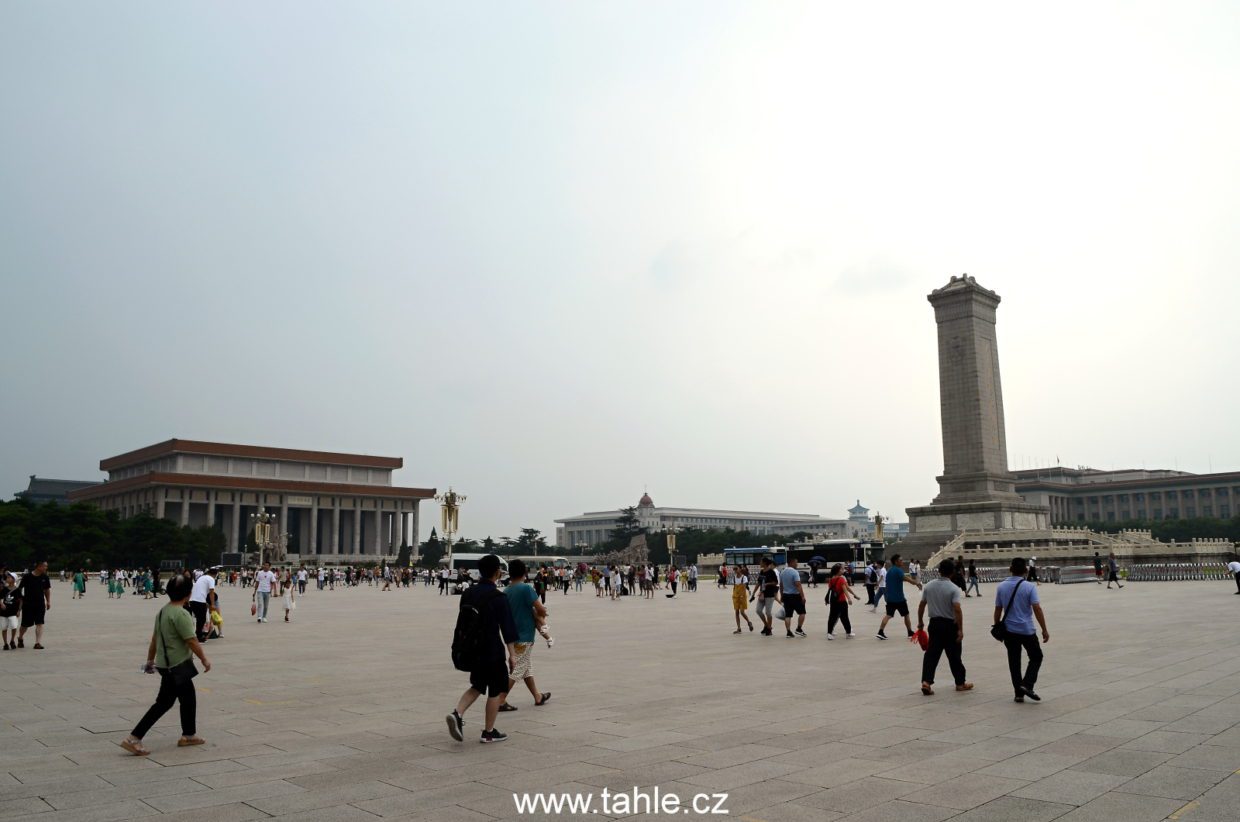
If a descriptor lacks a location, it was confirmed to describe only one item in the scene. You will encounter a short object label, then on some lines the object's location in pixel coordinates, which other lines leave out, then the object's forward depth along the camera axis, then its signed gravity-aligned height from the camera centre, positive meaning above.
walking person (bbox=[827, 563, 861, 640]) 17.48 -1.47
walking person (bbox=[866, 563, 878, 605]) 28.56 -1.95
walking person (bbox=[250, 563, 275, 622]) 24.23 -1.33
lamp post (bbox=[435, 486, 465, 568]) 59.59 +1.52
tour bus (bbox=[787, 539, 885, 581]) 56.59 -1.76
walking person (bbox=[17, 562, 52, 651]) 17.09 -1.06
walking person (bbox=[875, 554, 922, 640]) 16.53 -1.32
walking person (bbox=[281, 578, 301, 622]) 25.03 -1.64
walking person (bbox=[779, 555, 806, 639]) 18.41 -1.40
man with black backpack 8.03 -1.05
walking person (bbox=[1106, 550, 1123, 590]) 35.84 -2.09
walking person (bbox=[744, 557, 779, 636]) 18.86 -1.40
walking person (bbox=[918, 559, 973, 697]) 10.45 -1.29
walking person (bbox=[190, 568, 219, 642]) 16.84 -1.09
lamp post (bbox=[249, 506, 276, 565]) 68.01 +0.72
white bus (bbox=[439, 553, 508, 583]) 71.41 -2.26
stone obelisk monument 63.50 +6.39
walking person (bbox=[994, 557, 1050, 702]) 9.73 -1.16
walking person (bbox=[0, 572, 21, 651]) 17.28 -1.27
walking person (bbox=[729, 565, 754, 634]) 19.86 -1.56
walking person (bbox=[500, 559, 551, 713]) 9.69 -0.87
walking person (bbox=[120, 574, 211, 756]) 8.05 -1.06
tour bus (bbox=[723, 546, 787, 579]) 62.81 -2.10
